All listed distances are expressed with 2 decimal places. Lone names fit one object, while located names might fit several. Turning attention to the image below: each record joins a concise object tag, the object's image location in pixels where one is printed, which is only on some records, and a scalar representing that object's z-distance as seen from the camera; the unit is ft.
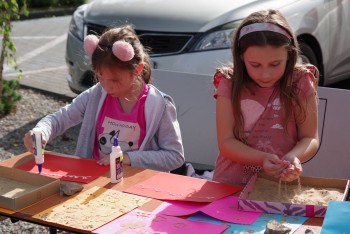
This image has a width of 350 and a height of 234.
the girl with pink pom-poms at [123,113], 10.77
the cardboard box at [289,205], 8.38
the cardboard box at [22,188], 8.83
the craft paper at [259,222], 8.12
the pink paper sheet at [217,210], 8.45
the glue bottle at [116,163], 9.59
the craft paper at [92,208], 8.36
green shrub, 22.12
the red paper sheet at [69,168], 9.96
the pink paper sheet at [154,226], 8.12
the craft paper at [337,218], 7.66
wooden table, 8.26
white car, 17.54
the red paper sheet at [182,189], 9.14
